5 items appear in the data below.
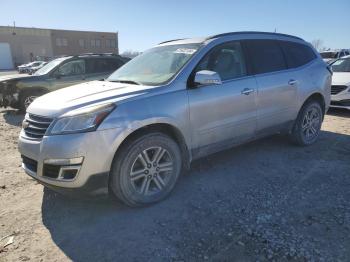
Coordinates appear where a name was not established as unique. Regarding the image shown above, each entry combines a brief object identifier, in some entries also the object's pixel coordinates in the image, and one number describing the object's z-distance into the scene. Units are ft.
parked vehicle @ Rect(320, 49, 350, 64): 60.90
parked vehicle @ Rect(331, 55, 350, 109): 28.09
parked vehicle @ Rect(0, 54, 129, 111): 32.48
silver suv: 10.82
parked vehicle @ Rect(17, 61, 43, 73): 126.17
